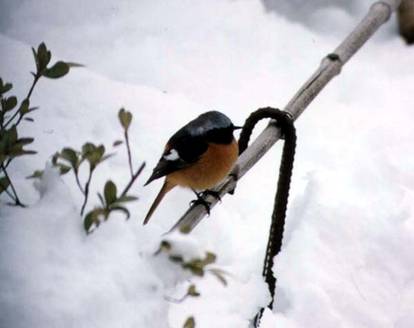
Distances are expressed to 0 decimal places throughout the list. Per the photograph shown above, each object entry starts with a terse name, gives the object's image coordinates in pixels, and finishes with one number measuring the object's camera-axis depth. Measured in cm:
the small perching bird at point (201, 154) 475
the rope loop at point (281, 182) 472
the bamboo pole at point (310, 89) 472
